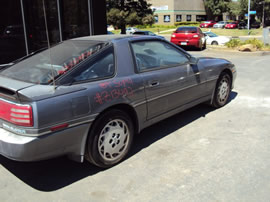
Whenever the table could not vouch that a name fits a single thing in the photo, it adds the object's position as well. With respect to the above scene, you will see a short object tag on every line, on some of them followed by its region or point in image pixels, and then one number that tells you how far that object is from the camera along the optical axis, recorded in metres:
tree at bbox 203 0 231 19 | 64.09
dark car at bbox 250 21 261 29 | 57.22
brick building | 59.03
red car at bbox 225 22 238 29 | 53.56
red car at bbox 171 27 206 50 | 16.08
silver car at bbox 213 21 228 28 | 54.19
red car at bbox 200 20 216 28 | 55.97
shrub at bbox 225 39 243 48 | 15.59
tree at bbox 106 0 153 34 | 32.31
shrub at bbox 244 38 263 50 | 14.81
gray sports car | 2.77
